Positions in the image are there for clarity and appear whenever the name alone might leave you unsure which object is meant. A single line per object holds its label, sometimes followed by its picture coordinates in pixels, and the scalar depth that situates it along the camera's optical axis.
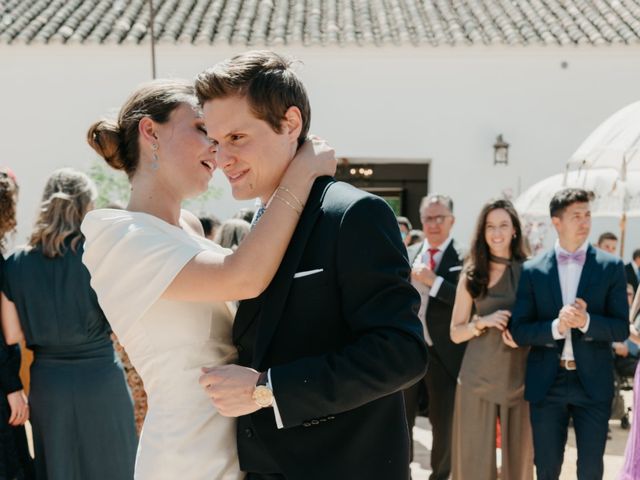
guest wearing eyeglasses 5.79
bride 1.85
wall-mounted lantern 15.40
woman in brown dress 5.01
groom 1.66
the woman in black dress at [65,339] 4.10
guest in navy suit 4.49
